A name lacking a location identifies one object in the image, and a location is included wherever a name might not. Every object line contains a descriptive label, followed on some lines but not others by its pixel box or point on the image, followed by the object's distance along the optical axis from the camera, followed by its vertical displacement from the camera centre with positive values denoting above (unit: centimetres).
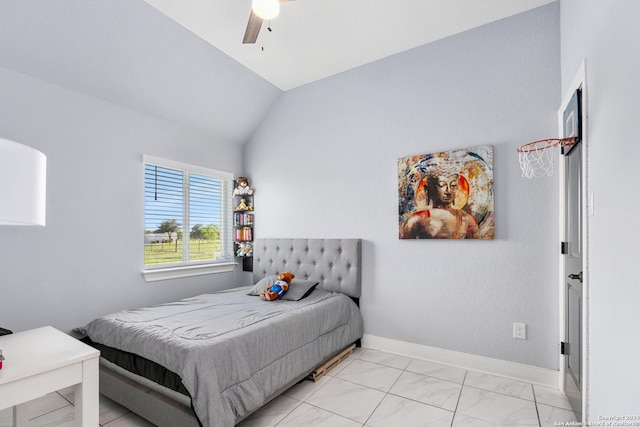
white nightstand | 114 -59
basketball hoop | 245 +45
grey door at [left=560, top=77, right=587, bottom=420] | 187 -22
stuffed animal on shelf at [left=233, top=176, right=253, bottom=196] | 415 +37
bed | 174 -88
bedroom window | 332 -5
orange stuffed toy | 304 -73
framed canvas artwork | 267 +19
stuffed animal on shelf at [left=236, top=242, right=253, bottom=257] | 412 -45
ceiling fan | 175 +118
